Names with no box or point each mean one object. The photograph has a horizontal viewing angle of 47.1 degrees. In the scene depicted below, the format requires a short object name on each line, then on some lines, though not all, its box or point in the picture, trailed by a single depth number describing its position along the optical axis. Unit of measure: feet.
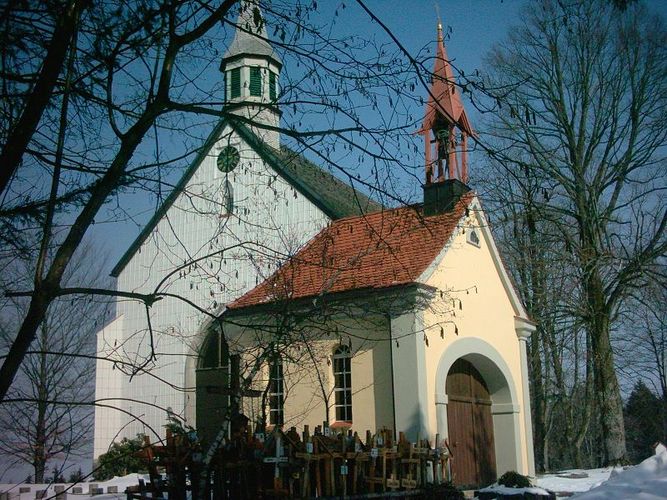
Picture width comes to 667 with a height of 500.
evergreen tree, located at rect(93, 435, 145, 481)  60.80
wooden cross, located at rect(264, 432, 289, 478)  33.19
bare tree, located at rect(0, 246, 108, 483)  14.98
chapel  48.80
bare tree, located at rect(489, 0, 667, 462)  65.82
